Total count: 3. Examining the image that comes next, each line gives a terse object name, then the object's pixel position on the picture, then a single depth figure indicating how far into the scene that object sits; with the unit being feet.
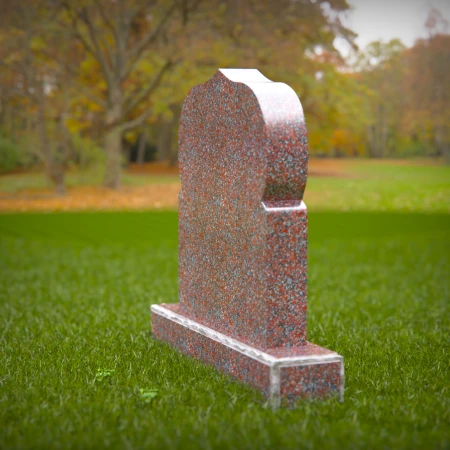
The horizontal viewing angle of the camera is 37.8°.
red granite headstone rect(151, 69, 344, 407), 13.32
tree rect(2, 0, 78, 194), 66.23
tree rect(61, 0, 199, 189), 68.95
